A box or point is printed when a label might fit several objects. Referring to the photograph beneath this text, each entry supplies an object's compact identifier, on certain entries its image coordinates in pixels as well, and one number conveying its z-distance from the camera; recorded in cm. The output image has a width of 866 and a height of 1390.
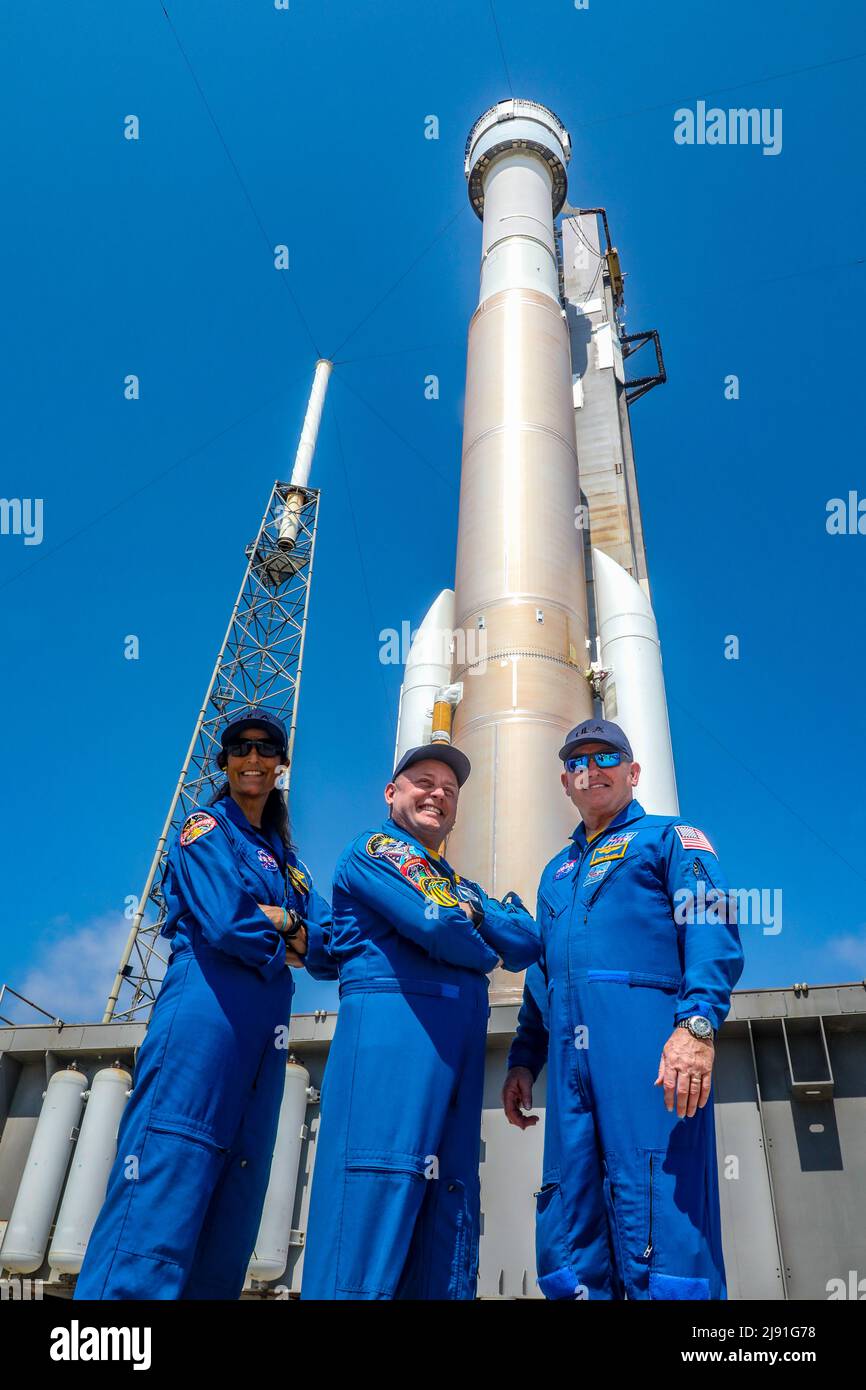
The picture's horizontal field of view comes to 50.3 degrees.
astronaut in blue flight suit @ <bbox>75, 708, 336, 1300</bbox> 279
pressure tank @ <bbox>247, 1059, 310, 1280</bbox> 635
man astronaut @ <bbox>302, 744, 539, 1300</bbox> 274
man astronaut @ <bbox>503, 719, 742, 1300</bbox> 262
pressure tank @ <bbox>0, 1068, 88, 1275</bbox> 673
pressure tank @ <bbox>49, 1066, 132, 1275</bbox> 668
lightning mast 1928
